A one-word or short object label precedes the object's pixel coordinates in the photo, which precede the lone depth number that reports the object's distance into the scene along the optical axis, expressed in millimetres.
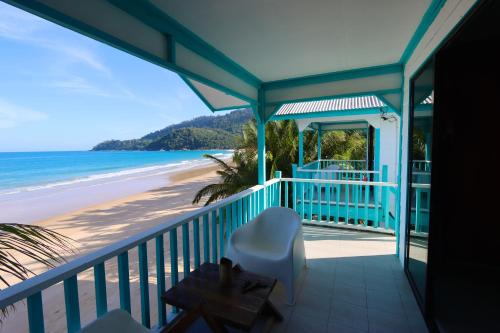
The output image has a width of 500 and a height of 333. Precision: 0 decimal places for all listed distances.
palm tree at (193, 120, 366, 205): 6953
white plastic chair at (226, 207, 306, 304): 2158
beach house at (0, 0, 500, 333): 1605
